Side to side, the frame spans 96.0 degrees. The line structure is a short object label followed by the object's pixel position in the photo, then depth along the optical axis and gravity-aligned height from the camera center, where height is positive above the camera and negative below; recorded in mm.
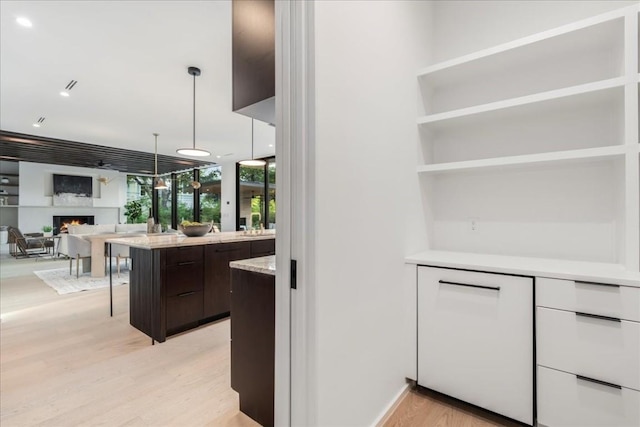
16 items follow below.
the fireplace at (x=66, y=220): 9398 -296
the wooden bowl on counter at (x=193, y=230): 3175 -207
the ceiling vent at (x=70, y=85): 3674 +1659
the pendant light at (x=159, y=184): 5620 +534
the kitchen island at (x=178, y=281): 2555 -664
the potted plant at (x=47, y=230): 9055 -582
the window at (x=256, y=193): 8031 +529
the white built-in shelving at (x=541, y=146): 1434 +407
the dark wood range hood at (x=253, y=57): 1588 +891
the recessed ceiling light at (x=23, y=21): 2494 +1673
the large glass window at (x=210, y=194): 9571 +594
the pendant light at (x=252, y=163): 4799 +811
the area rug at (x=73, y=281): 4352 -1158
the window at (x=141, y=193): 10898 +706
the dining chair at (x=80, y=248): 5031 -651
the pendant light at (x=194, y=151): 3418 +791
